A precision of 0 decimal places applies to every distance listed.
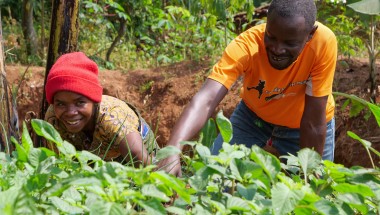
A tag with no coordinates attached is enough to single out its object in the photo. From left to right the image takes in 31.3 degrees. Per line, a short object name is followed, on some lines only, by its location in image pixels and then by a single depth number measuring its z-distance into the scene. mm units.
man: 2938
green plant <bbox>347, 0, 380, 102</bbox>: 5164
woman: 3396
